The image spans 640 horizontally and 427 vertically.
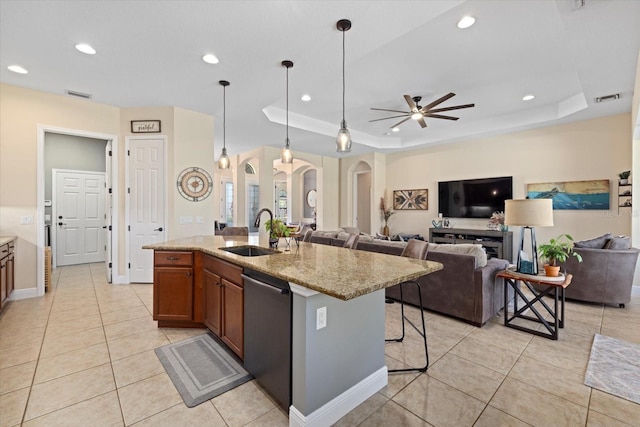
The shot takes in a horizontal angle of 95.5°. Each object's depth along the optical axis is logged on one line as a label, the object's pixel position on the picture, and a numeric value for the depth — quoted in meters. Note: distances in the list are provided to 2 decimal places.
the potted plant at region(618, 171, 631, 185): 4.29
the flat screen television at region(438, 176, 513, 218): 6.07
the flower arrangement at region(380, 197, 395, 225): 7.95
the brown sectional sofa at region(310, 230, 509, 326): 3.03
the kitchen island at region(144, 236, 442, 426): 1.57
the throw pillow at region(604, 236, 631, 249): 3.68
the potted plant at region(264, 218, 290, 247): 2.68
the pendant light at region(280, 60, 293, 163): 3.20
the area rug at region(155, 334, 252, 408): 1.99
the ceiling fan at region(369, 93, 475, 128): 4.08
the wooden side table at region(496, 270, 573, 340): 2.74
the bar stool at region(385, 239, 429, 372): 2.73
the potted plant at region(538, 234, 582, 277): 2.81
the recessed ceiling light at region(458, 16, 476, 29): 2.75
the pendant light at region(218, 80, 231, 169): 3.72
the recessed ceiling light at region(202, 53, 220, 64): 3.07
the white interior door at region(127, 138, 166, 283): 4.57
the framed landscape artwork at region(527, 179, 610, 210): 4.88
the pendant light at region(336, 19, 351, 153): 2.72
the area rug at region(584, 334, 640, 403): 2.02
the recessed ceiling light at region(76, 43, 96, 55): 2.86
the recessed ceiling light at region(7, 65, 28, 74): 3.27
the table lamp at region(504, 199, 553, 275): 2.88
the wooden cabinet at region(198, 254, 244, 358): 2.22
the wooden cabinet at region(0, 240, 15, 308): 3.19
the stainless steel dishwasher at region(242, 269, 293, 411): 1.71
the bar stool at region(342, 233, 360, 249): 3.99
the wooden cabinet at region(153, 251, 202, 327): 2.88
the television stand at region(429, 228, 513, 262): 5.82
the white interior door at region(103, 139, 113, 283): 4.54
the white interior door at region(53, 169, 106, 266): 5.93
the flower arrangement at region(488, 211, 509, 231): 5.86
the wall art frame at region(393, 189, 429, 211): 7.33
